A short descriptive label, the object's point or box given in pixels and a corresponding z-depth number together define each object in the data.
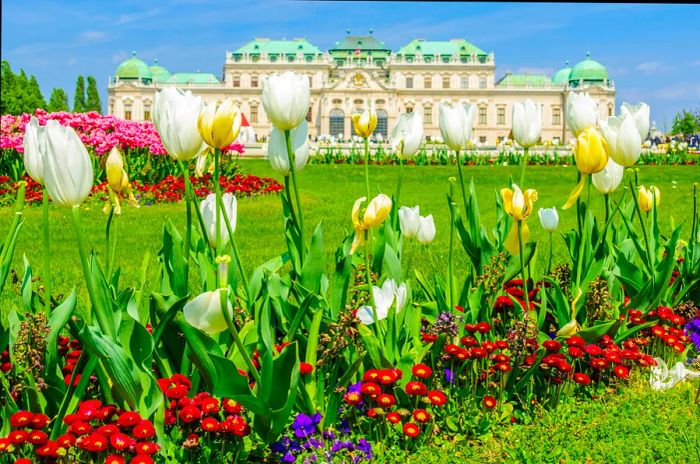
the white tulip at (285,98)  1.99
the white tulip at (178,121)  1.88
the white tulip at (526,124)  2.67
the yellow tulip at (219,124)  1.84
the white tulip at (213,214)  2.24
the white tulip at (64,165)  1.61
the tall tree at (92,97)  51.09
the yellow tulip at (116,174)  2.01
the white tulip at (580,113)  2.53
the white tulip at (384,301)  2.29
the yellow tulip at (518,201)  2.20
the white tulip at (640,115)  2.58
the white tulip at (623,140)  2.34
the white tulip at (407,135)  2.64
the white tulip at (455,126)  2.57
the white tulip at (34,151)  1.71
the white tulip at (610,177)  2.75
